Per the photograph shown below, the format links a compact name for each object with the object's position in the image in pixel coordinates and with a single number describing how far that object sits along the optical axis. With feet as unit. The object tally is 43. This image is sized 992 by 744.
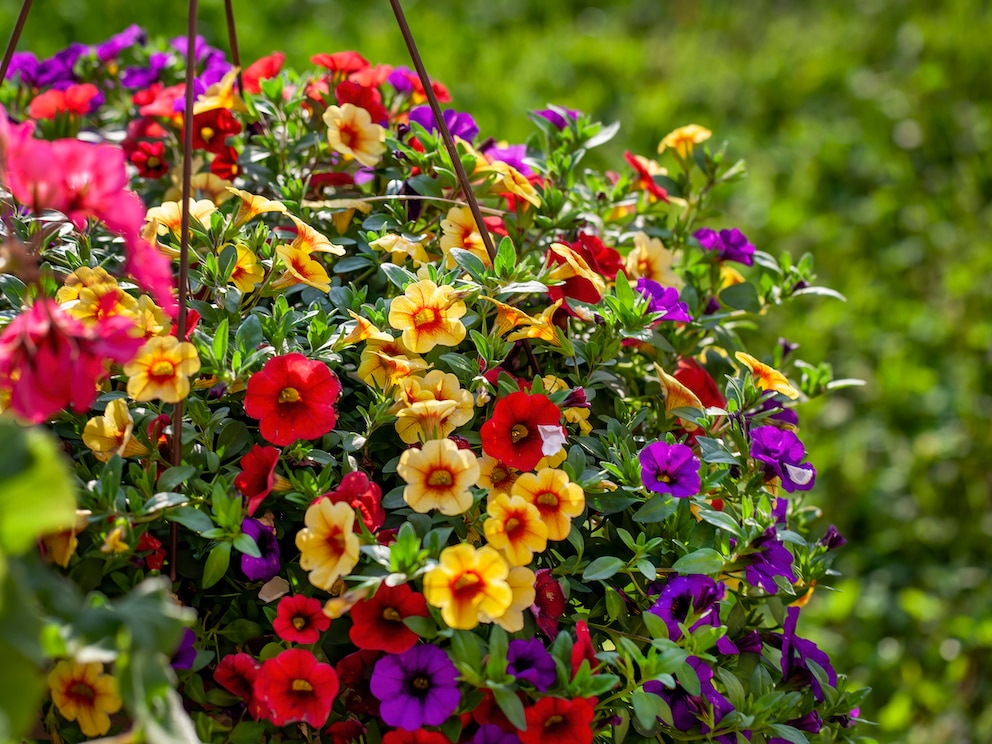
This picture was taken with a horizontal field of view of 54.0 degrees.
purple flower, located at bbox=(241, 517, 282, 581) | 2.63
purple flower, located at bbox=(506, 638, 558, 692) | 2.54
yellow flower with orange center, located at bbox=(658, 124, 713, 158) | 4.13
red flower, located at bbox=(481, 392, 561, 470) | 2.82
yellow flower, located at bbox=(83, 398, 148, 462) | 2.68
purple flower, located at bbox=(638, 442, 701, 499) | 2.88
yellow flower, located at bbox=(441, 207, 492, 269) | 3.44
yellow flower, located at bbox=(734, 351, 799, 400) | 3.18
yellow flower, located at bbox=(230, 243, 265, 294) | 3.11
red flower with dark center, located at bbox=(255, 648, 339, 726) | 2.45
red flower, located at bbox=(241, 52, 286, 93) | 4.24
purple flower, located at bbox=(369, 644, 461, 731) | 2.46
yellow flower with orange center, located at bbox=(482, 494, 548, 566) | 2.57
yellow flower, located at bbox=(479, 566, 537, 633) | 2.52
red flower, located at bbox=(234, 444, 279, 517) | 2.73
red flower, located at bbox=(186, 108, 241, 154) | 3.90
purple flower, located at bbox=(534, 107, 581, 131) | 4.16
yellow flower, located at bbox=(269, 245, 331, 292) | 3.07
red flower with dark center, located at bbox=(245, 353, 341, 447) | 2.71
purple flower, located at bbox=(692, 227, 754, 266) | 3.91
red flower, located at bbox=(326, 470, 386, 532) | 2.66
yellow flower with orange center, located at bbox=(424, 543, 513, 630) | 2.39
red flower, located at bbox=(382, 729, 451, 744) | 2.48
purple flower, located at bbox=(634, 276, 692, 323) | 3.18
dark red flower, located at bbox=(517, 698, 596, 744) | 2.48
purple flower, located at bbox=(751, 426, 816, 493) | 3.00
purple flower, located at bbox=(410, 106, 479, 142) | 3.76
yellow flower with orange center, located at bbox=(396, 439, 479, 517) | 2.62
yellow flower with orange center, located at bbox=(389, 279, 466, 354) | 2.91
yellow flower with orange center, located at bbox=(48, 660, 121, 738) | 2.36
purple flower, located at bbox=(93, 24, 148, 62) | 4.73
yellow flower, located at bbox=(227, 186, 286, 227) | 3.24
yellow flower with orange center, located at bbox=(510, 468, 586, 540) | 2.68
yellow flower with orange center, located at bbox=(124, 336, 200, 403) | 2.47
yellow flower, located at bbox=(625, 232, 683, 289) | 3.82
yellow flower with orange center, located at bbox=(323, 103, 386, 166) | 3.54
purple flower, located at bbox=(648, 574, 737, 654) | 2.80
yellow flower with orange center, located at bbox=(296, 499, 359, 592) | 2.51
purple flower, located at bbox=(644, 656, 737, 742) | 2.79
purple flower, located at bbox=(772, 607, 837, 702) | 3.05
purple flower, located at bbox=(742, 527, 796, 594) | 2.89
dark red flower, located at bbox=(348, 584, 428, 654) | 2.55
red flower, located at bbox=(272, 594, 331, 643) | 2.52
